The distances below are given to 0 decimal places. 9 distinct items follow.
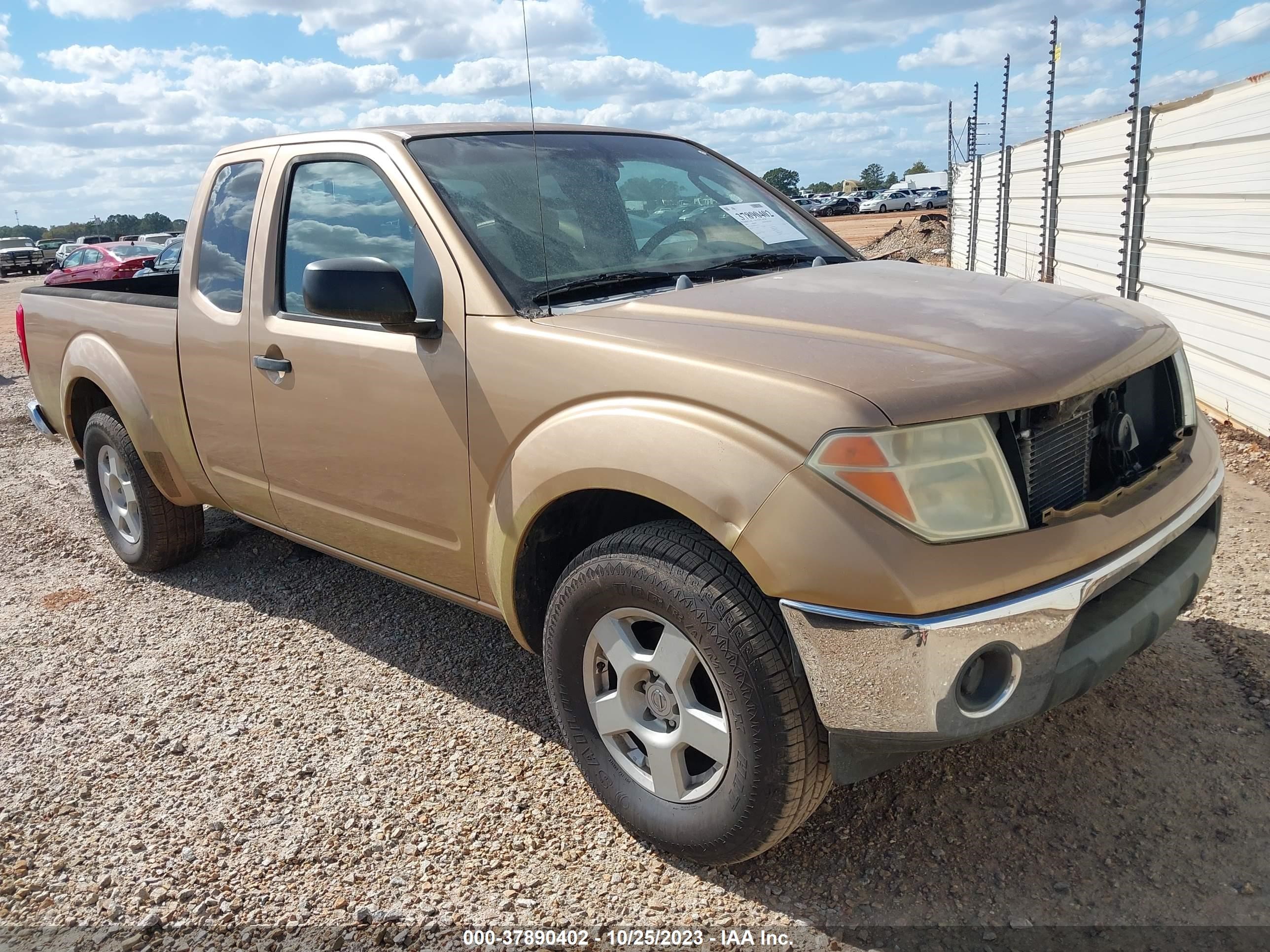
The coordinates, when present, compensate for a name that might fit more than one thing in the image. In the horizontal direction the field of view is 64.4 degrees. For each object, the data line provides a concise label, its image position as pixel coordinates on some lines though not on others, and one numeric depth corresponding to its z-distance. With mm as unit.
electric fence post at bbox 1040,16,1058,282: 9797
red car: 23031
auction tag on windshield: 3504
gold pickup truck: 2076
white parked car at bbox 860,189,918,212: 57438
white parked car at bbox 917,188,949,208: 54875
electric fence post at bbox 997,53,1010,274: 13742
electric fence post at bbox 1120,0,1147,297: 6715
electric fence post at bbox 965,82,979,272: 14062
